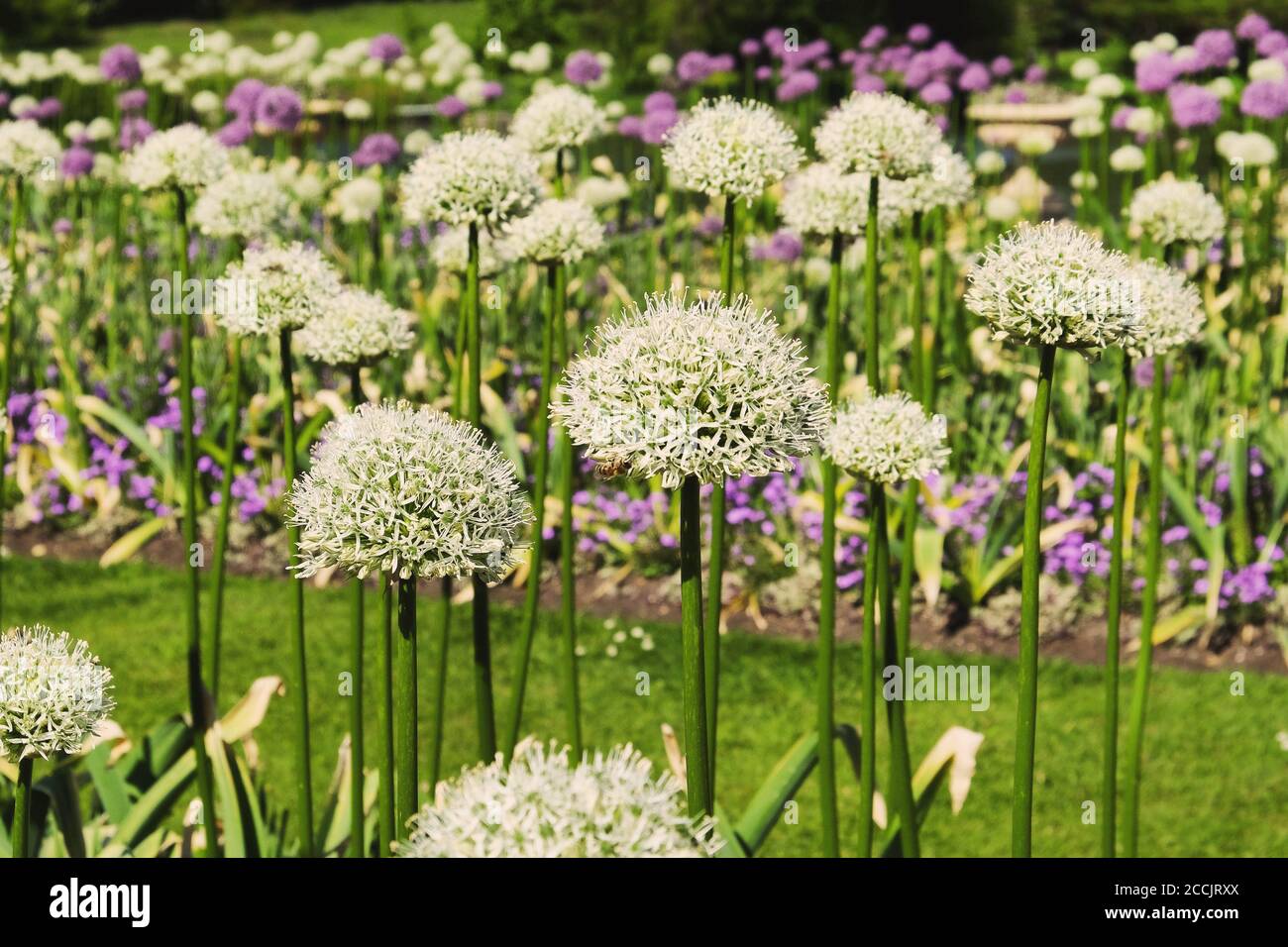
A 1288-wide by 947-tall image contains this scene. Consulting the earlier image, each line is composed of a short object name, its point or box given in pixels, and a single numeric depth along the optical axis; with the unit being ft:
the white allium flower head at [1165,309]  9.37
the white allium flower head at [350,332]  9.67
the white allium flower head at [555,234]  10.20
